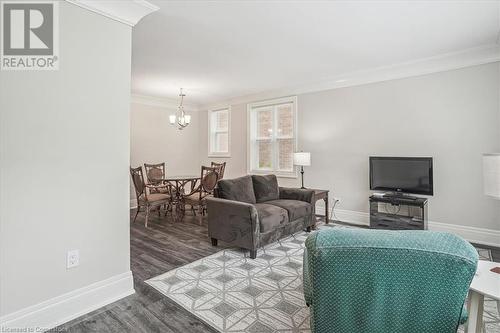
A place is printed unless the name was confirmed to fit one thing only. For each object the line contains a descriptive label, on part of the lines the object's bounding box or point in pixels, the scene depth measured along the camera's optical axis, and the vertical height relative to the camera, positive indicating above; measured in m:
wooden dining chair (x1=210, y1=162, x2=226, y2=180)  5.21 -0.01
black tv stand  3.65 -0.68
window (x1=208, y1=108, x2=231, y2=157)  6.89 +0.95
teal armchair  1.08 -0.47
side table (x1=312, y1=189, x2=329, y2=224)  4.29 -0.47
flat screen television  3.77 -0.10
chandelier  5.19 +0.97
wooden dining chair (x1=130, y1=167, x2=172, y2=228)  4.47 -0.48
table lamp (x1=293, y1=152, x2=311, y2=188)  4.70 +0.16
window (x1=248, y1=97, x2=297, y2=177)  5.50 +0.70
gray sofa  3.13 -0.56
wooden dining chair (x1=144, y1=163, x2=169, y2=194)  5.15 -0.13
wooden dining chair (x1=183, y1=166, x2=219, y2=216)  4.80 -0.40
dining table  4.99 -0.38
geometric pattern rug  1.93 -1.09
